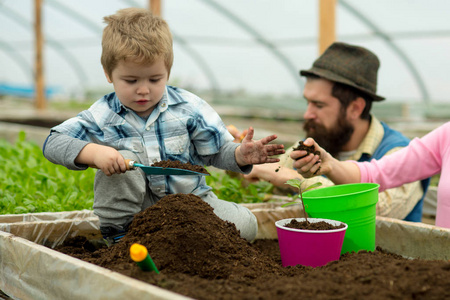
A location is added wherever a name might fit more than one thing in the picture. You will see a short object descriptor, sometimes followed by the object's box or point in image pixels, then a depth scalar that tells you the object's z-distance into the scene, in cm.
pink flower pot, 171
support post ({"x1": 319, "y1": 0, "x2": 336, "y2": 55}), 378
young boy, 185
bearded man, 306
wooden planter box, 129
